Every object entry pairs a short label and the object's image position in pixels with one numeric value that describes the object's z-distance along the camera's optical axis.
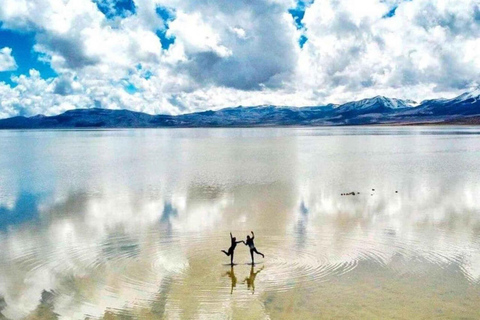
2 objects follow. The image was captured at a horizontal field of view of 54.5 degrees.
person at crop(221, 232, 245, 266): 20.22
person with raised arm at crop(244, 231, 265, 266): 20.27
